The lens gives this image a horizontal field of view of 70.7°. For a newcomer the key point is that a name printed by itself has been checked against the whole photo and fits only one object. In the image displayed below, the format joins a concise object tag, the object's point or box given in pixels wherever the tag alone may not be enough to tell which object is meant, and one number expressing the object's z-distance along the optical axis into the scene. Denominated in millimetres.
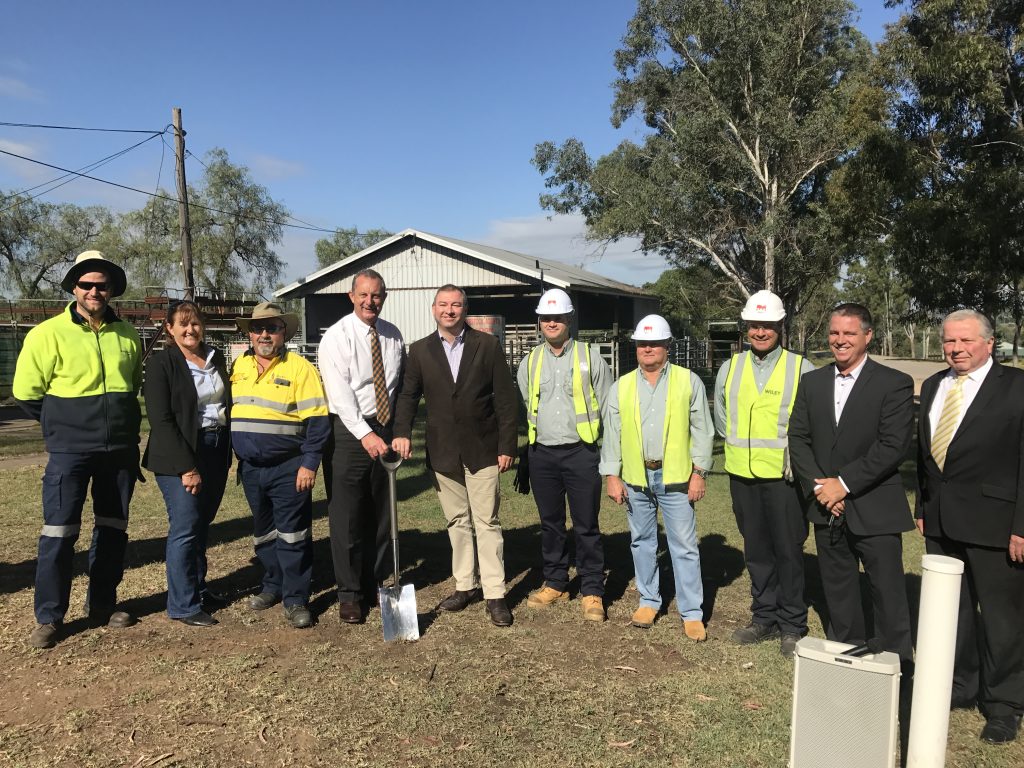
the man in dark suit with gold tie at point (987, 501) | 3340
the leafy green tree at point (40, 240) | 43562
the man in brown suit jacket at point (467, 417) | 4711
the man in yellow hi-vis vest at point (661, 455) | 4438
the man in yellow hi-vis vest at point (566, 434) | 4785
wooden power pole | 18031
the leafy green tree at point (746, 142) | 26172
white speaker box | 2475
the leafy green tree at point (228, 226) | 41688
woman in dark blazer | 4387
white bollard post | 2480
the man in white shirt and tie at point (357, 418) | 4605
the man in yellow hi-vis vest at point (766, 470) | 4234
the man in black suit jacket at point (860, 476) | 3748
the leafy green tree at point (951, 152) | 10656
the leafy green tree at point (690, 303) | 49188
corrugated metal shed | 21198
